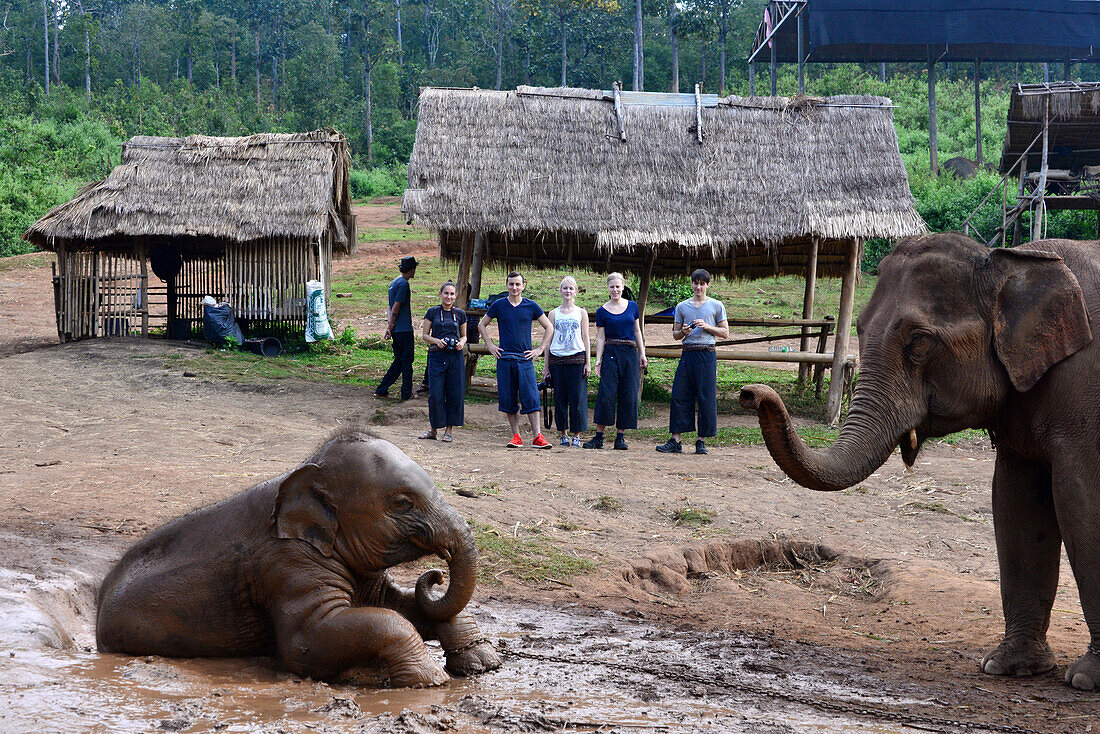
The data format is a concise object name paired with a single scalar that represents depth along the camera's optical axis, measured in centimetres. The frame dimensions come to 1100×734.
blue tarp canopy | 3919
